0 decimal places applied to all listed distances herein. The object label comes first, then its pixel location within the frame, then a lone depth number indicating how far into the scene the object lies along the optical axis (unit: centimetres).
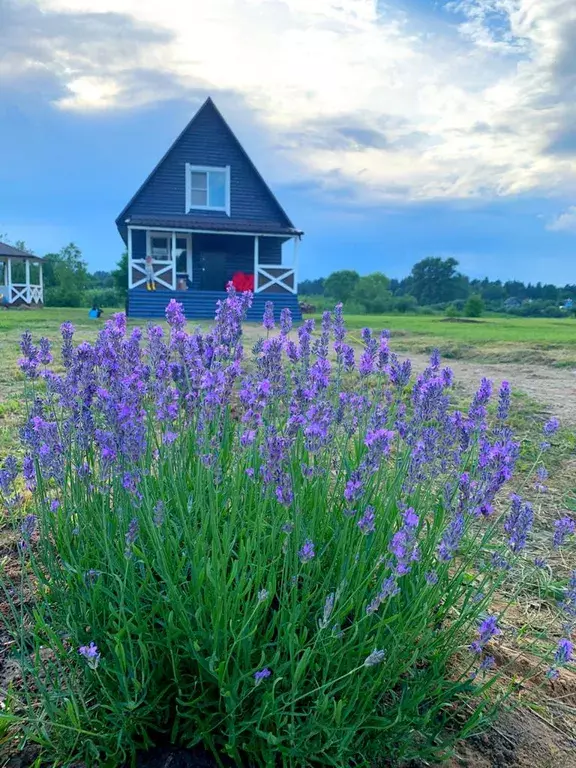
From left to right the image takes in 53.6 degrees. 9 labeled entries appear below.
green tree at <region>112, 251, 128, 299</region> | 3338
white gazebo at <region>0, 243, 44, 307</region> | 2662
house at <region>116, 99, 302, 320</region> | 1902
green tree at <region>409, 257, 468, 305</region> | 5625
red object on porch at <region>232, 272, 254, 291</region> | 1950
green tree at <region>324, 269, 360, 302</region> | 4809
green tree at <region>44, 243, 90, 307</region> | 4100
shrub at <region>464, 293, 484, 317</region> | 3347
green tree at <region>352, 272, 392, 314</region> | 4275
